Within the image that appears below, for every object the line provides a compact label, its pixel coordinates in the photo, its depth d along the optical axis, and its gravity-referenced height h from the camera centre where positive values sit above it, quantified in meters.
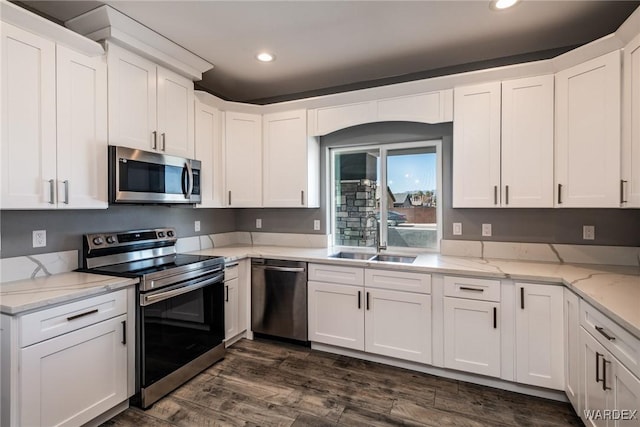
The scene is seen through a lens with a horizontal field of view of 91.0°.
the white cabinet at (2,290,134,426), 1.56 -0.84
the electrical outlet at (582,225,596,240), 2.52 -0.17
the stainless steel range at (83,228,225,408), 2.11 -0.69
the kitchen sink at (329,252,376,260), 3.21 -0.45
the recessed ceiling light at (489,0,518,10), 2.06 +1.38
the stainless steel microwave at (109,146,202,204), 2.22 +0.27
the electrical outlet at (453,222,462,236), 2.96 -0.16
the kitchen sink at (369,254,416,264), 3.02 -0.46
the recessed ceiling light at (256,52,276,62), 2.80 +1.41
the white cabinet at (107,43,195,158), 2.27 +0.85
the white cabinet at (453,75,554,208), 2.39 +0.54
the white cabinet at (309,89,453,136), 2.75 +0.94
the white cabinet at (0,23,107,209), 1.75 +0.53
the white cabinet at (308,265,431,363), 2.55 -0.88
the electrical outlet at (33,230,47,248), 2.07 -0.18
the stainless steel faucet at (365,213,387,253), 3.33 -0.17
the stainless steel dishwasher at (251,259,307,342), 2.99 -0.85
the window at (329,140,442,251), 3.18 +0.18
